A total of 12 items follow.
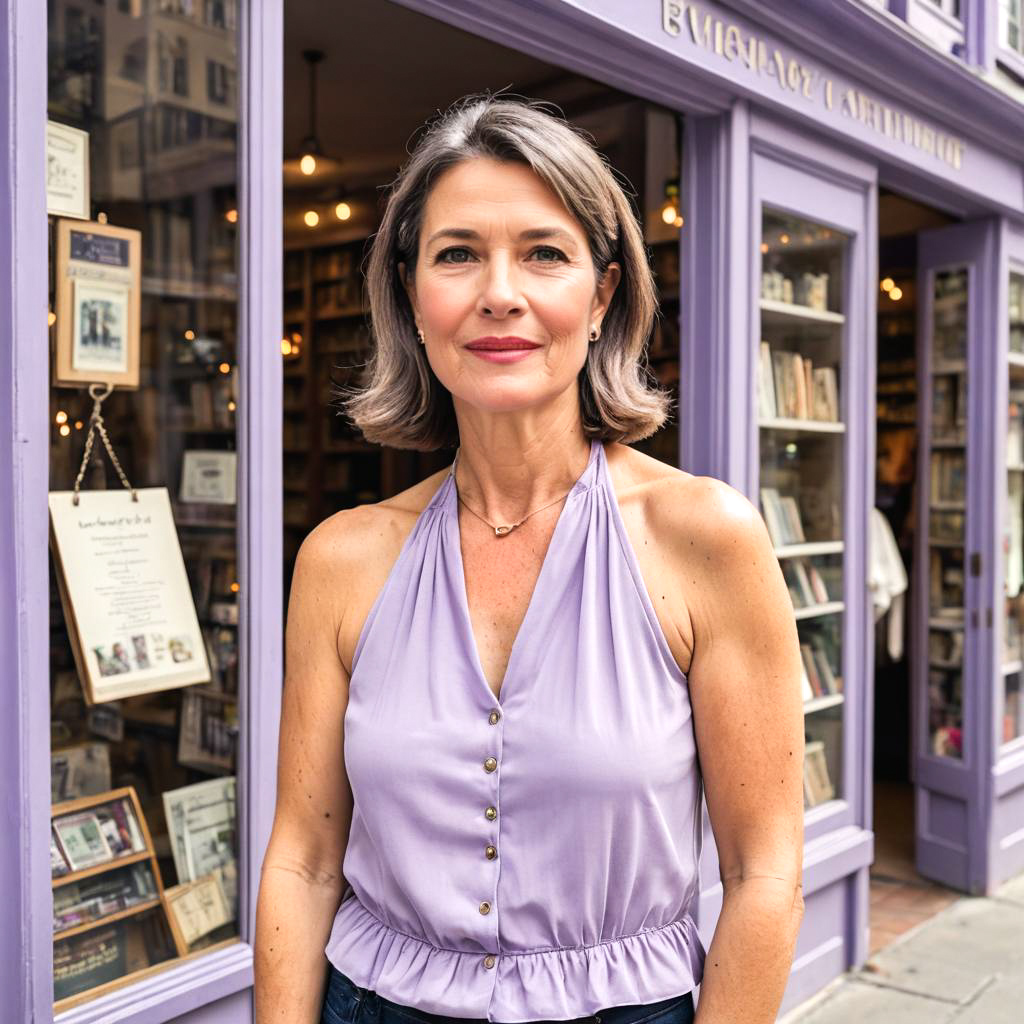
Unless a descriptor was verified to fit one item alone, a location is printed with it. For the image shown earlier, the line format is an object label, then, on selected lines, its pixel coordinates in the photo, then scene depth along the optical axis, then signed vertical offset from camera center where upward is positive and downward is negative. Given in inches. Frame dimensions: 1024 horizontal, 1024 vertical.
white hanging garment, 216.5 -18.4
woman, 53.7 -10.5
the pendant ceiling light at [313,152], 225.7 +73.3
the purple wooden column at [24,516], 85.1 -2.5
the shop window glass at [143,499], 98.0 -1.5
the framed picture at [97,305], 96.2 +15.3
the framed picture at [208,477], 109.2 +0.5
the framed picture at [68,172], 94.0 +25.8
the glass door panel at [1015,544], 228.5 -12.4
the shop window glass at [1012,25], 209.9 +84.3
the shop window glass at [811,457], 169.8 +3.8
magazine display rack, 97.1 -36.5
